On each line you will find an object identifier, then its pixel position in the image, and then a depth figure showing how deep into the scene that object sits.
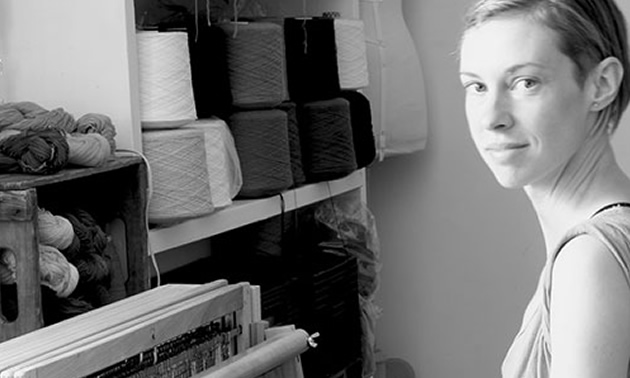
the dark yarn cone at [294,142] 2.81
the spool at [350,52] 3.04
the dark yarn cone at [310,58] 2.86
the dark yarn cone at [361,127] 3.11
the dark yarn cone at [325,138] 2.91
